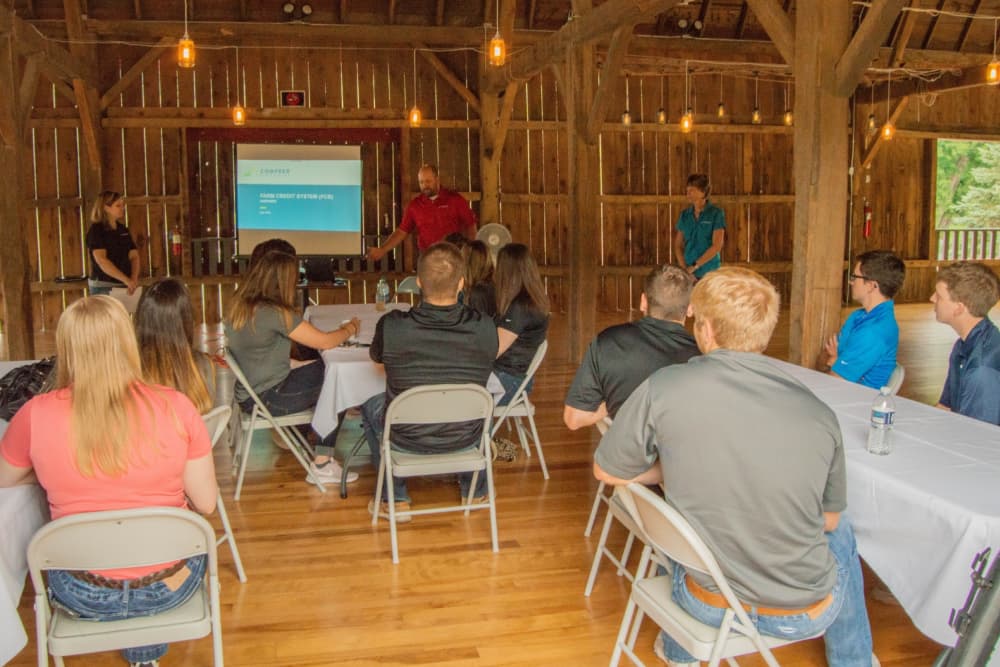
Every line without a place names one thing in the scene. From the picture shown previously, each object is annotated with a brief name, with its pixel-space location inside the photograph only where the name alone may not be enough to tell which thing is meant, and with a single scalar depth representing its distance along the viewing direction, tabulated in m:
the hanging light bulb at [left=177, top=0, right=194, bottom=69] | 7.24
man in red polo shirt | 8.93
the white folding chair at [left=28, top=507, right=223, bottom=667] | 2.25
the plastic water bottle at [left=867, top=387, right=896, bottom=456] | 2.82
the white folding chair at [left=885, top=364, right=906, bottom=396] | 3.39
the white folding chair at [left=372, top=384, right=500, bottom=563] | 3.73
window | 14.19
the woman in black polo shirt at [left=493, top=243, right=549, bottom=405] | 4.89
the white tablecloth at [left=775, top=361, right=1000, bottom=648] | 2.38
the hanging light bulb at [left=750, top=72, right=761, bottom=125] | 12.99
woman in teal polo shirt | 7.90
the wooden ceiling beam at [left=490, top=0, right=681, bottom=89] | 6.99
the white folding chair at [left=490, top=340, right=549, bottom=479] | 4.62
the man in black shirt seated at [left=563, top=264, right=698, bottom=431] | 3.22
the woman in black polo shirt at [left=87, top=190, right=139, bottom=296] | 7.93
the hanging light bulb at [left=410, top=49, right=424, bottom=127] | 10.68
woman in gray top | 4.51
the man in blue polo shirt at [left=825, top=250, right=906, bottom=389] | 3.88
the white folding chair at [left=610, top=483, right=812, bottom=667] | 2.16
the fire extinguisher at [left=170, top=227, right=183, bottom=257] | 11.19
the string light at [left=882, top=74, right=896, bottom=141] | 12.26
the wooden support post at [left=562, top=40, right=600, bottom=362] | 8.61
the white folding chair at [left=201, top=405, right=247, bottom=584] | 3.00
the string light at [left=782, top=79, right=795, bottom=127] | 12.37
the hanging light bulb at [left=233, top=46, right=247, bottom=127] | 10.41
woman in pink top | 2.36
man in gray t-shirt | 2.15
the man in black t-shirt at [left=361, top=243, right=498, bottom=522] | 3.92
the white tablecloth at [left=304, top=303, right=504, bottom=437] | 4.56
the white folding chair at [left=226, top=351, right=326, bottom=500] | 4.50
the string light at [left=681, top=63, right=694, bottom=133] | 11.24
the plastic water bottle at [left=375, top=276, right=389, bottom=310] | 6.12
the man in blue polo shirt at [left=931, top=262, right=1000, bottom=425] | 3.27
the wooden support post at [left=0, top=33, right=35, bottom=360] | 7.36
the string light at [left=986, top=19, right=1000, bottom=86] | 9.32
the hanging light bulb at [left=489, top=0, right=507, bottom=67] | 7.37
